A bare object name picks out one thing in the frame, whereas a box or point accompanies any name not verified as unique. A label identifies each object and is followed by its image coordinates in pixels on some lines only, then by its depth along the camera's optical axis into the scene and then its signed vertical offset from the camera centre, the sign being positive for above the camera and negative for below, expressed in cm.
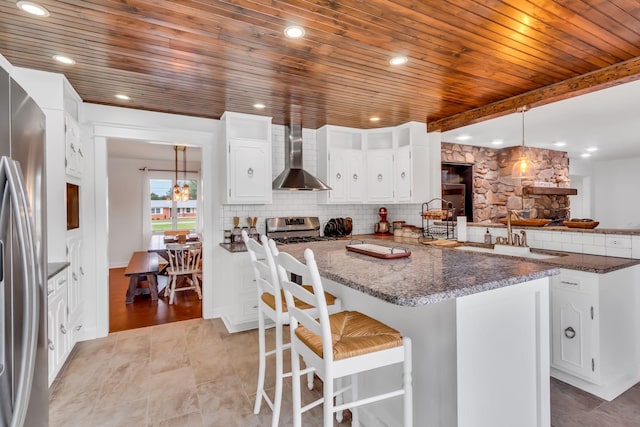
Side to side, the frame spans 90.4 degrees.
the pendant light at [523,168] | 350 +45
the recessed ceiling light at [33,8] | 172 +113
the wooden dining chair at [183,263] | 457 -77
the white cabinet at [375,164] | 417 +62
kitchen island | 126 -55
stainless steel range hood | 383 +49
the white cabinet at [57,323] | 225 -83
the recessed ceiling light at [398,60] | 238 +114
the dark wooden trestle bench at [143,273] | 424 -81
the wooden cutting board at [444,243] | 339 -36
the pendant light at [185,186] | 621 +49
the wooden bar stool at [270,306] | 161 -56
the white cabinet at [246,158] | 363 +63
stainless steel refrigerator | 104 -19
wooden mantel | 547 +31
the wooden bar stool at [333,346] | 120 -55
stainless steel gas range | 408 -25
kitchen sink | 272 -38
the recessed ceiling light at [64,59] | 233 +114
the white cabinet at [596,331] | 216 -87
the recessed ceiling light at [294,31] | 197 +114
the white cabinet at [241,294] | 339 -89
